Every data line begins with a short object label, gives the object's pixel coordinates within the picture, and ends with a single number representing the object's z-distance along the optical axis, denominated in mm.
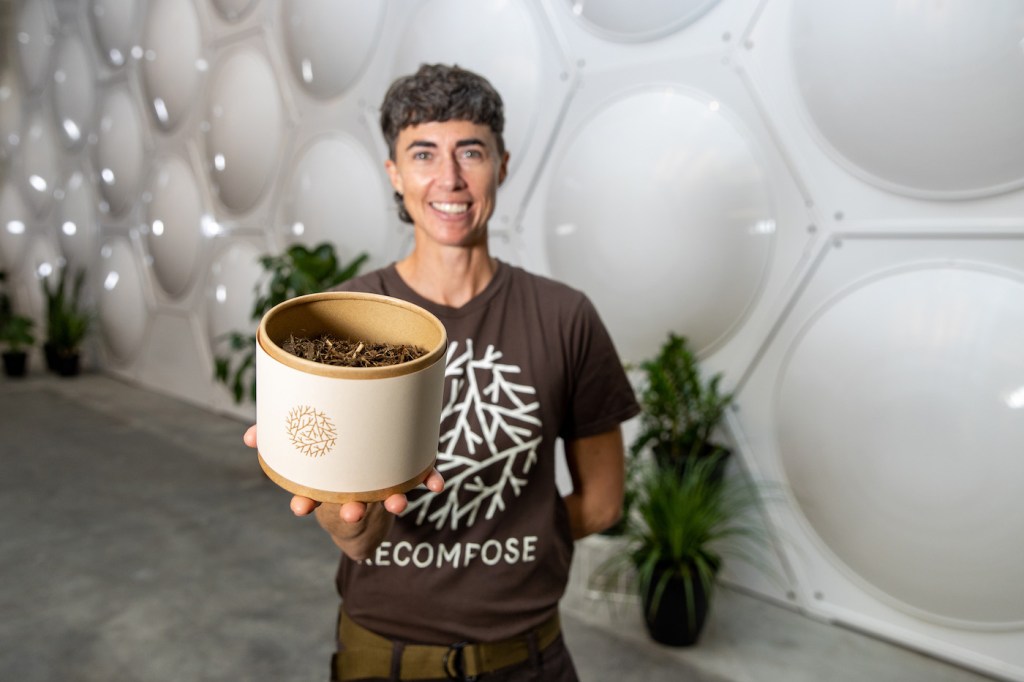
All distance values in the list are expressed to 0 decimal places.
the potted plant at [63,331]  5750
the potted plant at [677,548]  2207
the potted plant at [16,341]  5637
